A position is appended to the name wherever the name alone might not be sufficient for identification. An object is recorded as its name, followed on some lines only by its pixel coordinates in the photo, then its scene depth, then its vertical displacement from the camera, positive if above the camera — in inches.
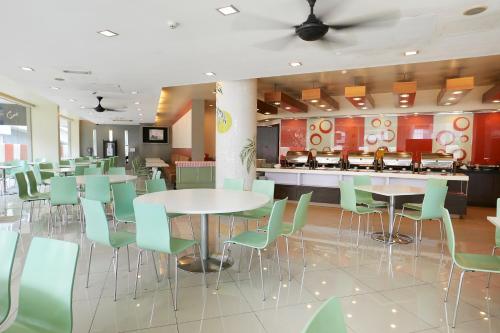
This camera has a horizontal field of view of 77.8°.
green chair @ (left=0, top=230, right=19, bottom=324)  63.9 -24.6
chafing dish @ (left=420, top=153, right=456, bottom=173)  260.8 -8.0
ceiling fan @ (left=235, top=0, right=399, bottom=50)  112.7 +49.3
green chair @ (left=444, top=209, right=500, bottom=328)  97.2 -36.0
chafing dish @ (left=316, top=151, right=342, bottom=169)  297.0 -7.0
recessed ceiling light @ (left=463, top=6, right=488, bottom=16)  117.6 +55.1
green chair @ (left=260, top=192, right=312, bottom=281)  125.6 -27.6
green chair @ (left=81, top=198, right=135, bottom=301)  106.9 -27.1
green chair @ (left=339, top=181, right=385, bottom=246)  174.7 -27.5
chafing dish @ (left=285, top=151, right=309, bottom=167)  308.8 -6.7
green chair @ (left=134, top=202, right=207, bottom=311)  100.8 -26.2
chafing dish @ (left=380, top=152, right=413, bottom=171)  271.6 -7.8
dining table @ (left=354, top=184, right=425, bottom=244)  174.1 -22.7
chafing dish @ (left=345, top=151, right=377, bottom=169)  287.0 -7.7
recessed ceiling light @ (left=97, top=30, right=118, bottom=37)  145.3 +55.5
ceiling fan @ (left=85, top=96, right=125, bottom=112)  320.2 +42.8
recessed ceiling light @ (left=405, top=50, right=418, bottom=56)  165.6 +54.3
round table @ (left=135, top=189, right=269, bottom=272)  112.8 -21.0
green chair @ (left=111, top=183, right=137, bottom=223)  149.3 -25.8
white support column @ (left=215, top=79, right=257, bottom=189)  249.9 +19.3
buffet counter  247.4 -26.5
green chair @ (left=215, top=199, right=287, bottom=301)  111.3 -31.5
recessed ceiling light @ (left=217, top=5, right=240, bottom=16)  119.7 +55.4
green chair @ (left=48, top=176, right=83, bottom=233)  186.2 -25.4
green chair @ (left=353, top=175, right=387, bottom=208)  201.7 -30.9
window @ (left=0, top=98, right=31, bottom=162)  420.5 +23.5
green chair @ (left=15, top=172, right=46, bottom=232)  204.7 -26.9
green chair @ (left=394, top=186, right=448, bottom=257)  158.1 -25.7
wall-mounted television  754.2 +38.5
